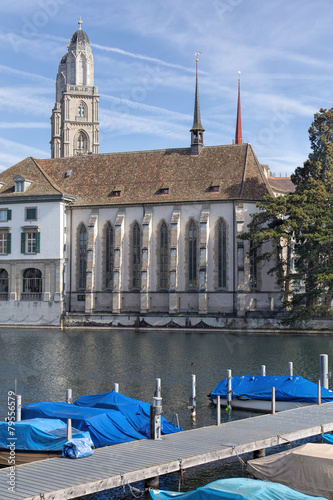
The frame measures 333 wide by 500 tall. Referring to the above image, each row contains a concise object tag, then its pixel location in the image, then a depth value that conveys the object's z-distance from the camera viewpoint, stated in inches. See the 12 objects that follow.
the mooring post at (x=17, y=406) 1095.8
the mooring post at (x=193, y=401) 1299.6
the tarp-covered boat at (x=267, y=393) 1315.2
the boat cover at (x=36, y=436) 933.2
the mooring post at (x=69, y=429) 920.9
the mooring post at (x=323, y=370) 1439.5
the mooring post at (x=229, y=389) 1391.7
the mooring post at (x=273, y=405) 1176.1
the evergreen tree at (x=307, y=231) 2878.9
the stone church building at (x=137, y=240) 3230.8
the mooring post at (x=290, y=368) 1587.2
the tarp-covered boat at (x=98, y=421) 986.1
